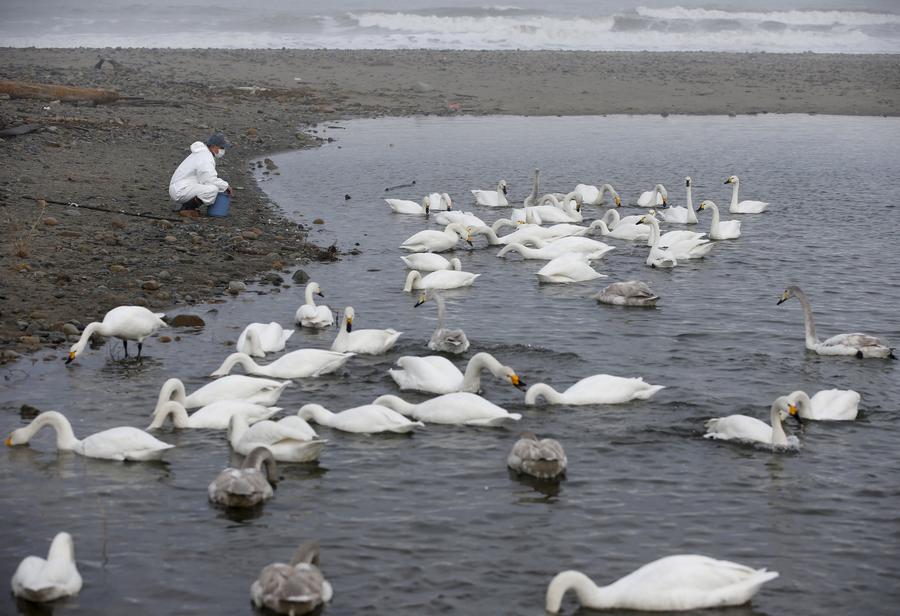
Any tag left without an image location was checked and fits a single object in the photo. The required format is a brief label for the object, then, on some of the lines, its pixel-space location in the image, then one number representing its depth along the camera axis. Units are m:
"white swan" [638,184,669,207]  21.91
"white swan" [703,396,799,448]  9.65
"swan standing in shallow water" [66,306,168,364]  11.54
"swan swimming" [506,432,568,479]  8.88
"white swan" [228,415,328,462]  9.23
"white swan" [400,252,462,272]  16.25
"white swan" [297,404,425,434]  9.84
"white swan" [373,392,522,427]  10.11
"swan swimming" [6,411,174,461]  9.16
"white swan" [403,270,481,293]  14.91
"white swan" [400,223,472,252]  17.70
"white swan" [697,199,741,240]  18.94
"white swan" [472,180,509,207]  22.08
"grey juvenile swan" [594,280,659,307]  14.48
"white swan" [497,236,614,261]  17.45
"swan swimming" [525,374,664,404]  10.54
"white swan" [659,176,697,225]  20.64
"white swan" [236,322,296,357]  11.94
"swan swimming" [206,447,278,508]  8.30
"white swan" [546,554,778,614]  6.95
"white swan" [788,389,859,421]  10.32
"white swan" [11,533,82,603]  6.90
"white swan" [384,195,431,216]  20.83
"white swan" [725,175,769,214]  21.09
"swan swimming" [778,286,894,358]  12.30
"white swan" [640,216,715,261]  17.41
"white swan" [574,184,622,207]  22.48
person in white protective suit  17.77
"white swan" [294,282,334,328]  13.15
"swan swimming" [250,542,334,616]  6.79
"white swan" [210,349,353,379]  11.29
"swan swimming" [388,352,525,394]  10.87
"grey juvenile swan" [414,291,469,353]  12.23
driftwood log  26.81
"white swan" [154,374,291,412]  10.42
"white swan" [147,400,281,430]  9.88
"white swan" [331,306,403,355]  12.16
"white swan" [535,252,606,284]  15.78
